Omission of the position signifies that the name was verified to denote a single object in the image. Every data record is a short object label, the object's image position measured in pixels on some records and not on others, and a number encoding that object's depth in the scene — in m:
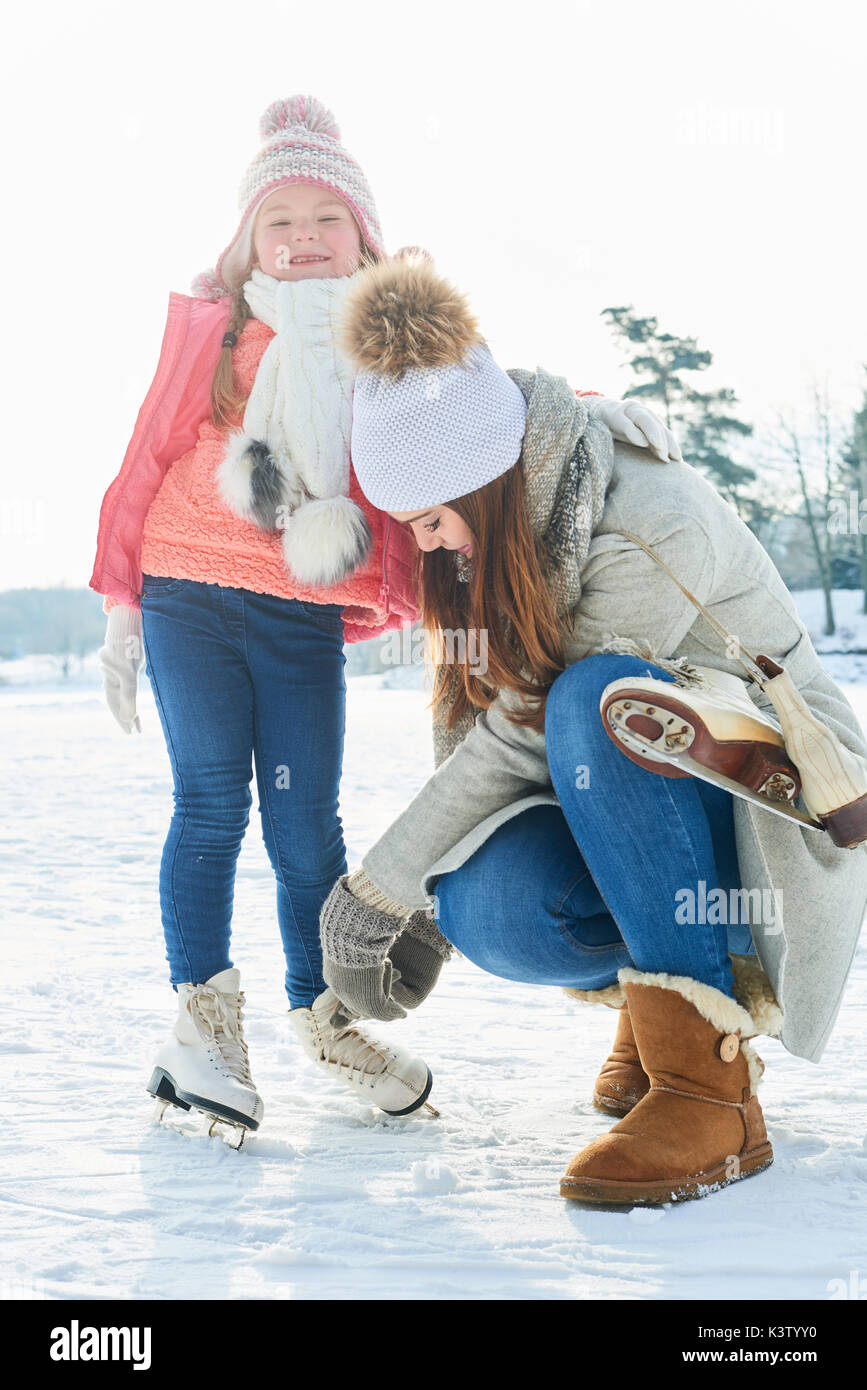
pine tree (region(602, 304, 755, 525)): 24.62
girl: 2.16
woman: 1.66
